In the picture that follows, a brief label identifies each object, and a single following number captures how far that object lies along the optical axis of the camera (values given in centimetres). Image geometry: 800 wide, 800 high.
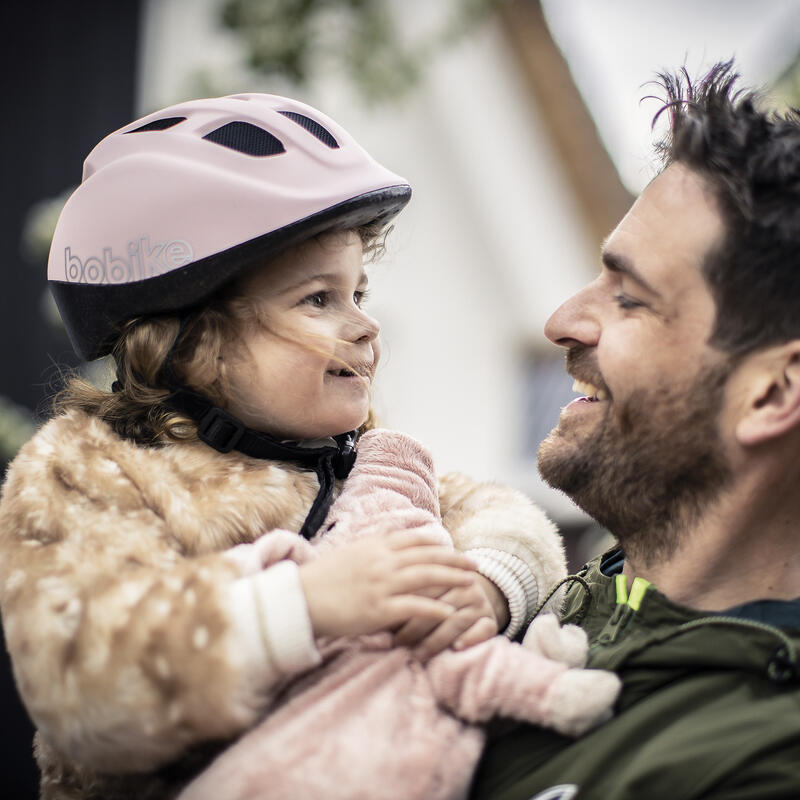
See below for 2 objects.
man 91
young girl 86
